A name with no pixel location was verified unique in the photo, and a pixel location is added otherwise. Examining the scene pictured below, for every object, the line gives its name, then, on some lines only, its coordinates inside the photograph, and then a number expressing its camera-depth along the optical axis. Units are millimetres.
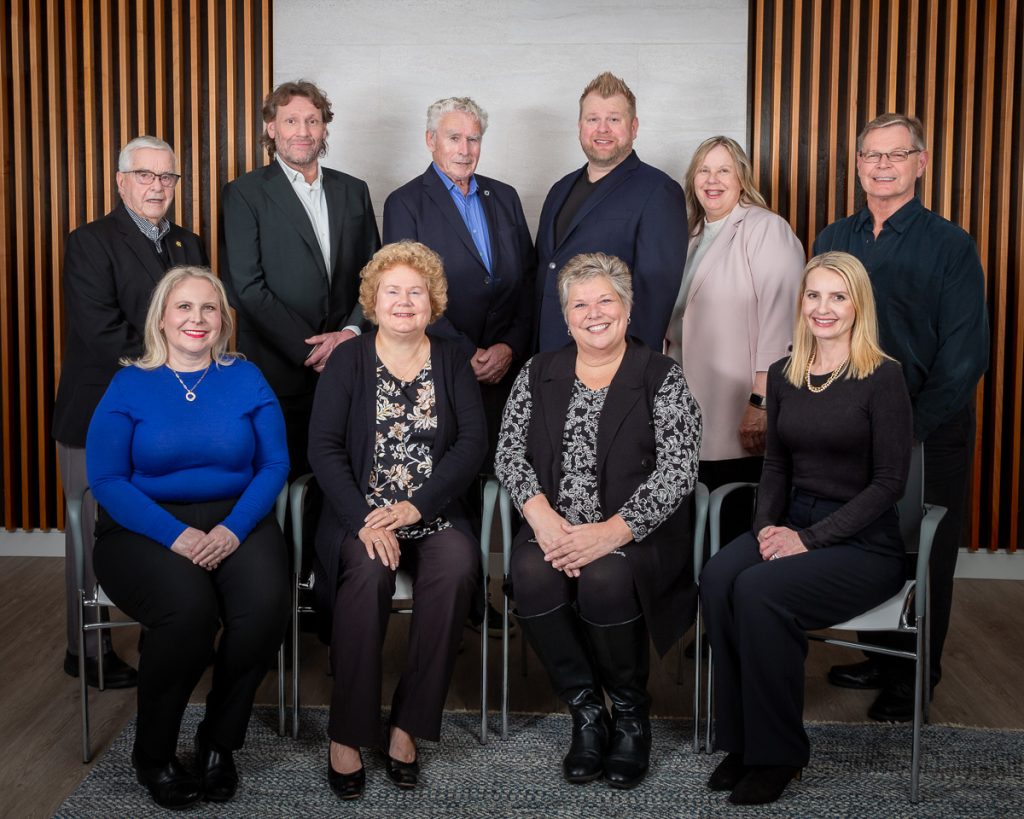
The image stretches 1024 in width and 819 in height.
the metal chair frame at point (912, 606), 2602
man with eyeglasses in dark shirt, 3072
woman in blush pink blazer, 3418
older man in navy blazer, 3553
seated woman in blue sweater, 2543
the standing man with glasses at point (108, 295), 3213
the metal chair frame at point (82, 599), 2752
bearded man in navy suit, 3424
